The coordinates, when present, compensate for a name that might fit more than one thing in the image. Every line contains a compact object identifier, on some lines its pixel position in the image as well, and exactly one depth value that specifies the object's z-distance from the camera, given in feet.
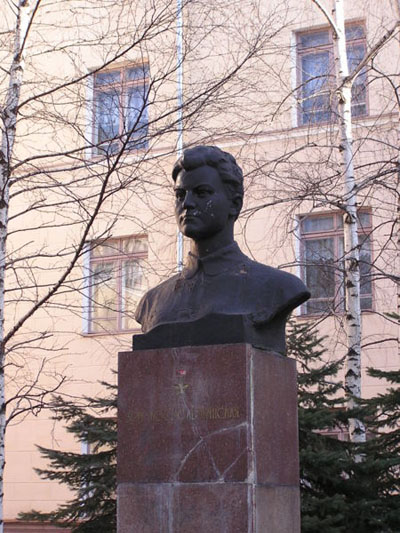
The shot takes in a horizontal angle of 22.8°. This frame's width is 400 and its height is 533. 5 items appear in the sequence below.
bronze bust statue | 18.39
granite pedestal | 17.19
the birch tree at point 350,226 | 33.91
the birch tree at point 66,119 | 33.12
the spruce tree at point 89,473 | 32.94
